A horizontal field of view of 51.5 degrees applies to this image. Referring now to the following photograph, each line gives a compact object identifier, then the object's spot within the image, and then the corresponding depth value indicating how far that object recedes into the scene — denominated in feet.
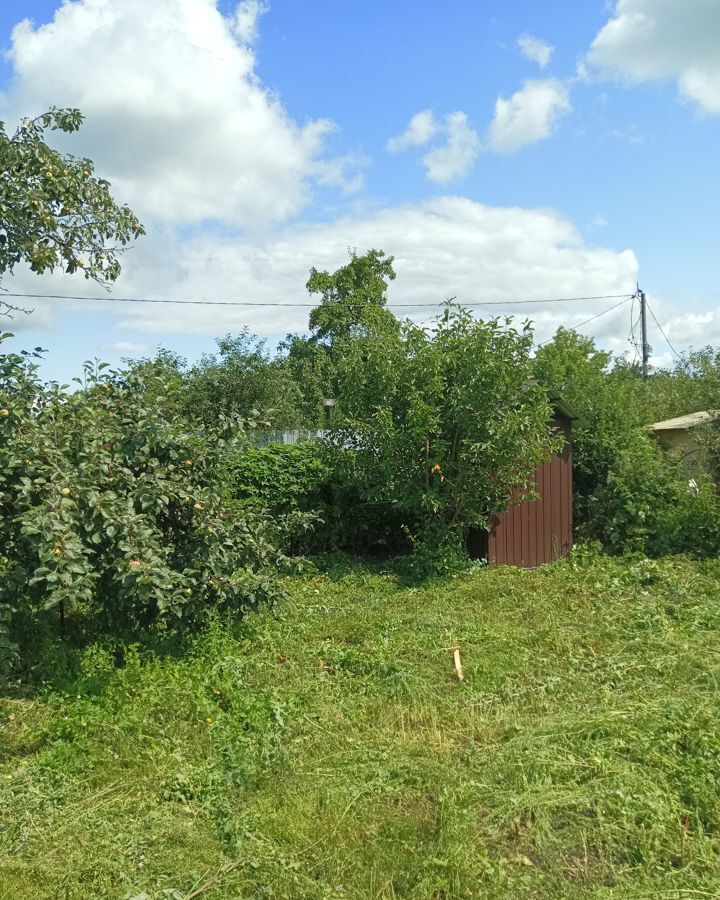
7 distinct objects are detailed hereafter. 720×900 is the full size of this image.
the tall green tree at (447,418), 27.89
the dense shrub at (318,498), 32.14
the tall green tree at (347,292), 85.46
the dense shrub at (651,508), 32.07
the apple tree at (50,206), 16.01
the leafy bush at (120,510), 14.42
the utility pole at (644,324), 78.68
